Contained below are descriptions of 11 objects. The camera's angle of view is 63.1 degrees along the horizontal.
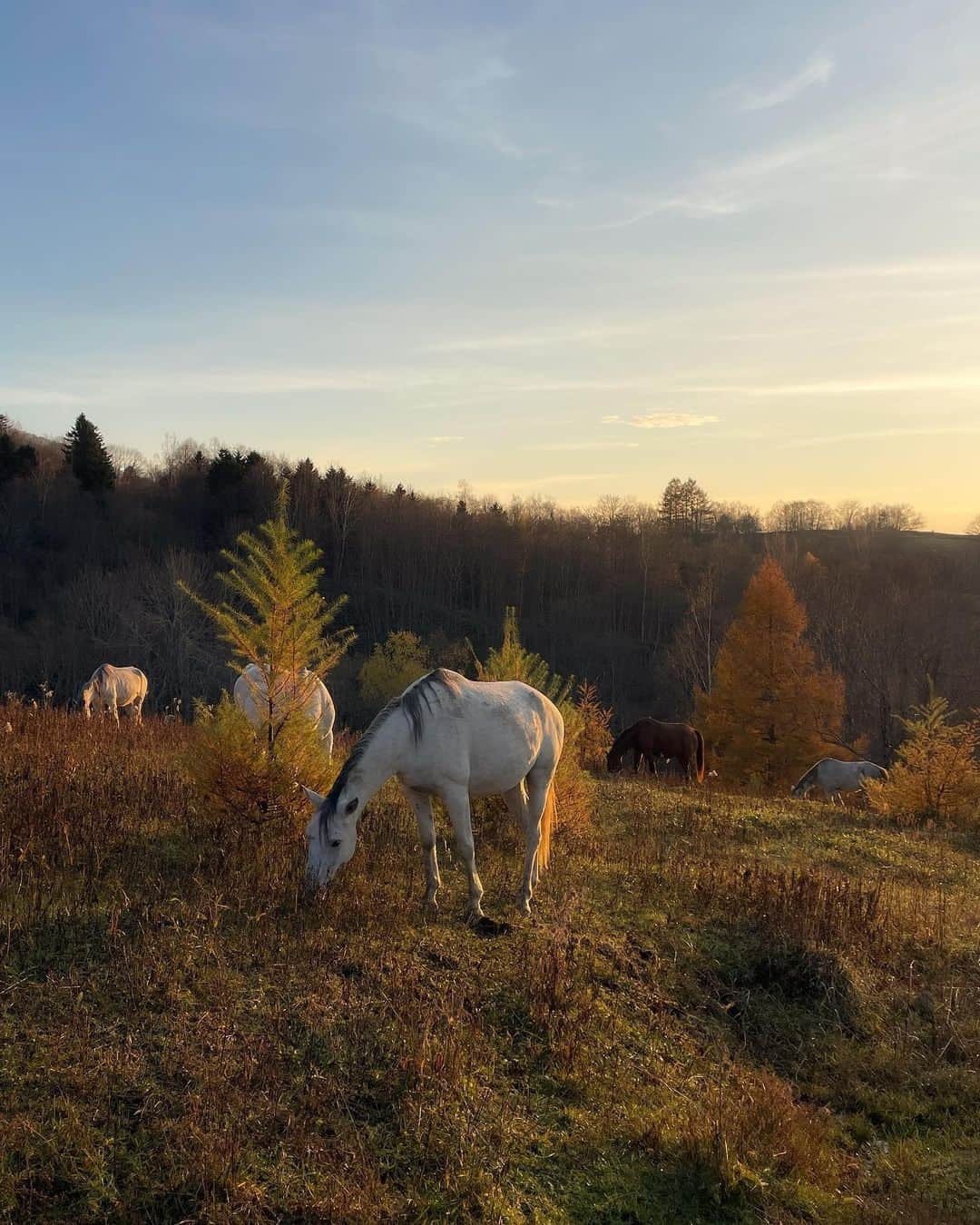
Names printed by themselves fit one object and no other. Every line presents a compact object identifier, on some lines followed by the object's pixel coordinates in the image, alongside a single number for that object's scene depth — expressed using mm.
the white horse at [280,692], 8383
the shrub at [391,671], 37688
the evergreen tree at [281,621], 8273
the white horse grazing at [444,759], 6406
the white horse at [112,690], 21078
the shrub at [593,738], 22219
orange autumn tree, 28609
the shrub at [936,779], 17125
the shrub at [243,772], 7867
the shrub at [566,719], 10922
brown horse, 23031
